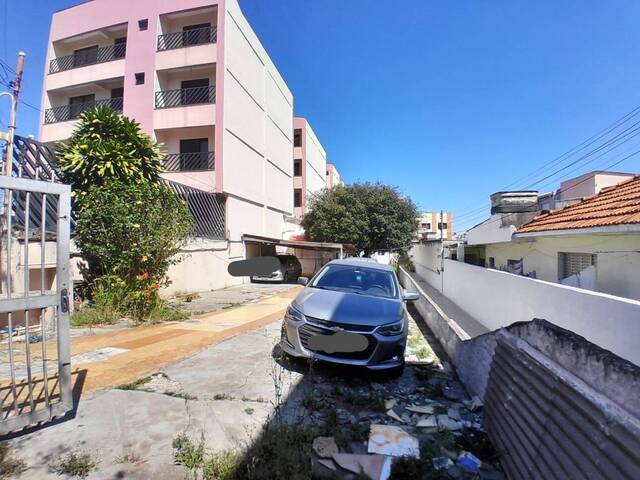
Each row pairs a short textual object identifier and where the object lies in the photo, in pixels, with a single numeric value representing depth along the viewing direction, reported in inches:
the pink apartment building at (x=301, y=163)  1376.7
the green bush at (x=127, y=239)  304.8
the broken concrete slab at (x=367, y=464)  101.9
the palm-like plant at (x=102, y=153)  331.3
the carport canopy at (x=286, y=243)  736.3
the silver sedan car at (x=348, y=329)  171.9
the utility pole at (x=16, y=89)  417.4
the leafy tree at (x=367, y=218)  909.2
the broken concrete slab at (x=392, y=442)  114.9
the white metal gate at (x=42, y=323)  109.0
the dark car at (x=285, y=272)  791.1
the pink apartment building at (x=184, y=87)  695.7
